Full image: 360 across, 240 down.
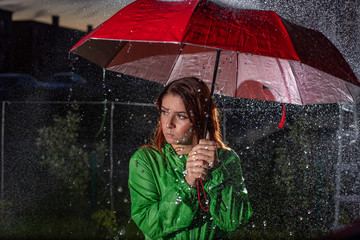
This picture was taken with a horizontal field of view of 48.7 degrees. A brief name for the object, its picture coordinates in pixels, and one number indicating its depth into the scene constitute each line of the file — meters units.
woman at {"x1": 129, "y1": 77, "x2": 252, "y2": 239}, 1.93
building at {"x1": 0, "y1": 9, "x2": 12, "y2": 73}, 10.36
